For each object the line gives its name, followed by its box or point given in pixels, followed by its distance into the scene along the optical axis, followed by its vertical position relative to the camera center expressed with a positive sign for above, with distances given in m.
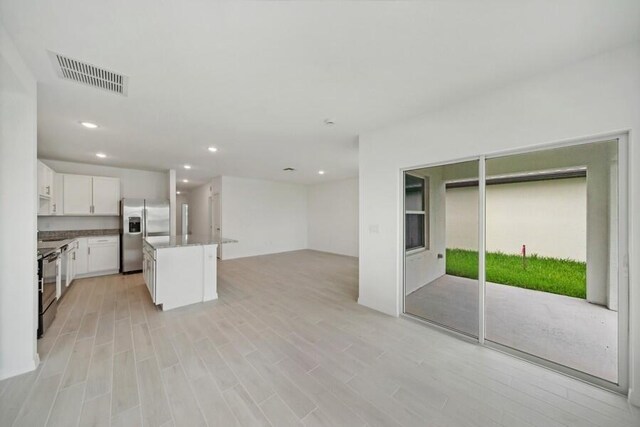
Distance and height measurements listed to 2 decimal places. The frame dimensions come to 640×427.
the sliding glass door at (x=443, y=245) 2.59 -0.42
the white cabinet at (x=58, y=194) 4.58 +0.40
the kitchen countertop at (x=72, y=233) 4.70 -0.46
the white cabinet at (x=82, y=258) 4.65 -0.94
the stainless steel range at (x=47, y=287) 2.54 -0.95
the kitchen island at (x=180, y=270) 3.26 -0.90
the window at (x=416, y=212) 3.11 +0.01
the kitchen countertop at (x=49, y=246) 2.82 -0.50
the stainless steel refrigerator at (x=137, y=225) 5.12 -0.28
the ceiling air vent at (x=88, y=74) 1.85 +1.25
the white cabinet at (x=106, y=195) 5.06 +0.41
